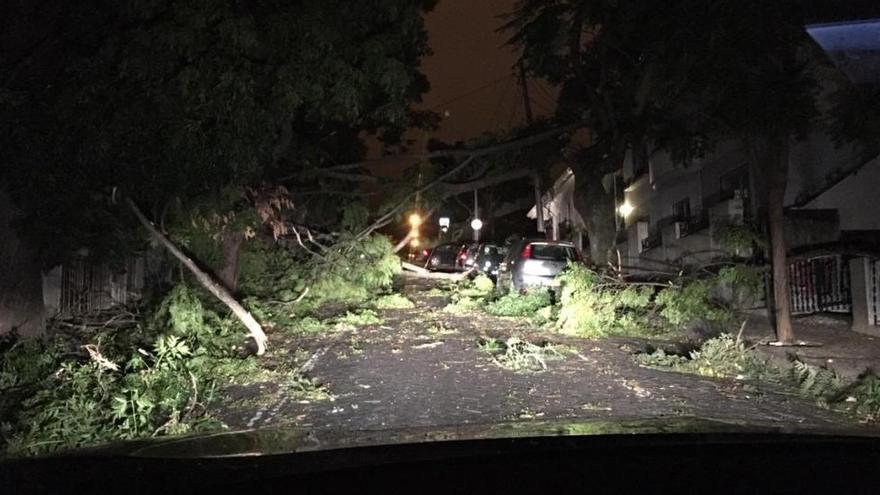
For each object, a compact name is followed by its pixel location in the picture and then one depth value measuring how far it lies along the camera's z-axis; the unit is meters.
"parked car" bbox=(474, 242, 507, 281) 25.60
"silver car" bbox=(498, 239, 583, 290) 18.42
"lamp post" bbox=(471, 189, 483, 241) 43.81
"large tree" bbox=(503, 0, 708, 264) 18.89
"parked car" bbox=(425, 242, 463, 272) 32.66
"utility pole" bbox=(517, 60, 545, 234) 25.23
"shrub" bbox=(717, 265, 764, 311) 12.07
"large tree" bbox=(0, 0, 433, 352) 9.73
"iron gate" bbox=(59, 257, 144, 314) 12.99
